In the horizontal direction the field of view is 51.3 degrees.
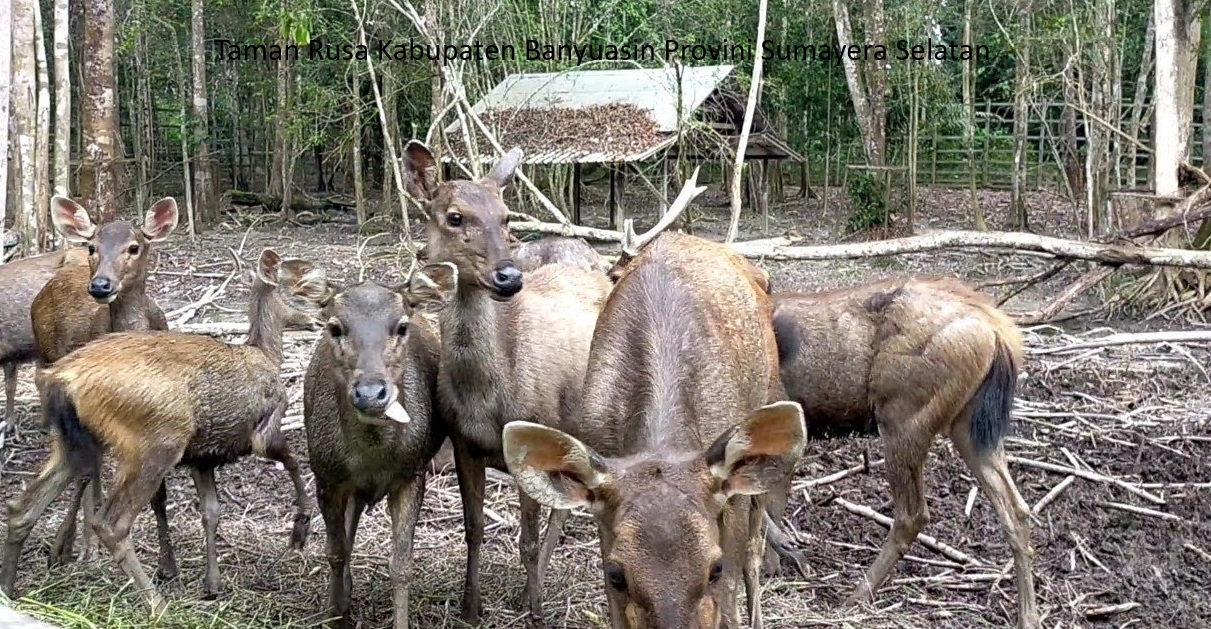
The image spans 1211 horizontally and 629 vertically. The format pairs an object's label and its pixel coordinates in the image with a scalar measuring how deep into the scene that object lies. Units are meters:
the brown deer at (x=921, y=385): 6.24
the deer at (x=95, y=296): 6.34
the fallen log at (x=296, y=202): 23.72
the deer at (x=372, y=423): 5.28
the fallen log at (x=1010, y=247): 8.47
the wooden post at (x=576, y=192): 18.47
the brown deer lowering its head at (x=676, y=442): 3.41
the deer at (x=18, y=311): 8.03
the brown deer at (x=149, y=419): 5.57
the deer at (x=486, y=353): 5.74
